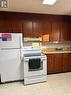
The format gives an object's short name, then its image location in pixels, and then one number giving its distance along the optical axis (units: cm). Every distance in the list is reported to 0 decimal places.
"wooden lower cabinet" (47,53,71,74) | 265
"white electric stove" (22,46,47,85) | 210
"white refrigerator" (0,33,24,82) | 209
